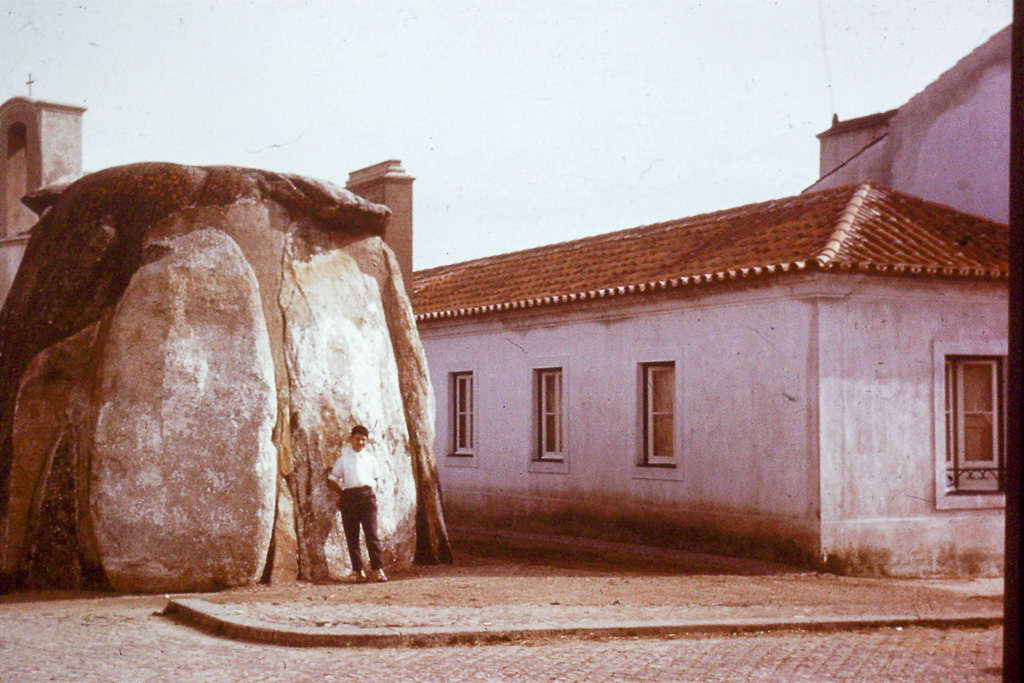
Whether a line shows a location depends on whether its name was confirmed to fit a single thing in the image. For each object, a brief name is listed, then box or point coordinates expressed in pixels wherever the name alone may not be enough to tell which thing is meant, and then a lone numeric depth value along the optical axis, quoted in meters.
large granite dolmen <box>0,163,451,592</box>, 10.78
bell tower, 19.17
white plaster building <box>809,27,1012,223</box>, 15.80
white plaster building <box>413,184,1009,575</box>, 12.95
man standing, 11.40
